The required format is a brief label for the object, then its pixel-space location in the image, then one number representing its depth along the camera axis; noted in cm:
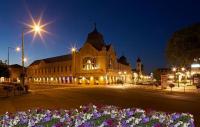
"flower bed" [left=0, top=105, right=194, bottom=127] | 368
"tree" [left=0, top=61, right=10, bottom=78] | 2532
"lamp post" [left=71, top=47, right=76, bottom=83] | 4863
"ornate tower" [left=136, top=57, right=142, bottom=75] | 6774
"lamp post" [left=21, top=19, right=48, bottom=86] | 1693
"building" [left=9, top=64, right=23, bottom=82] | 7224
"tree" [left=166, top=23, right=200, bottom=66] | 2379
